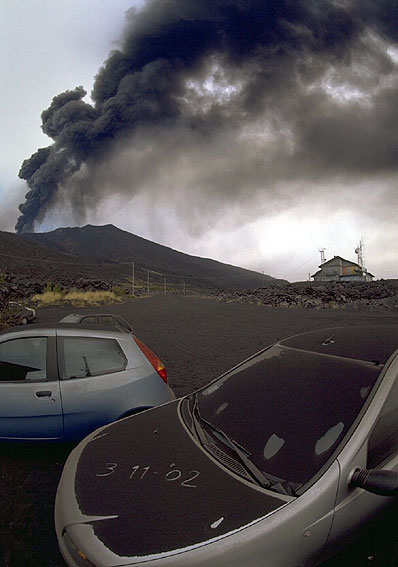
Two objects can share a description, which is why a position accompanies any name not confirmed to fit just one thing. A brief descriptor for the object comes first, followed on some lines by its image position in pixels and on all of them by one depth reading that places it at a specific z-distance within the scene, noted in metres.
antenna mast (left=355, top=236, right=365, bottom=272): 79.19
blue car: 3.51
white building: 77.25
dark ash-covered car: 1.63
